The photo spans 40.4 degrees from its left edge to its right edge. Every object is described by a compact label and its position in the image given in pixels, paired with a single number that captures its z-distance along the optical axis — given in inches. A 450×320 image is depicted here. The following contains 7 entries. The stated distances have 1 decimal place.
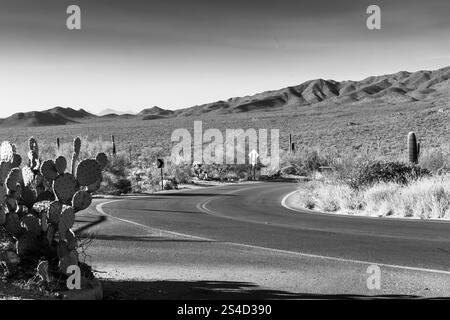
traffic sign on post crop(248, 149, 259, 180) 1634.1
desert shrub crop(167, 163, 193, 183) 1445.6
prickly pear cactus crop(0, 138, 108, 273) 287.1
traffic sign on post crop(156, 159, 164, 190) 1257.4
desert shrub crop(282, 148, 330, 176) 1688.0
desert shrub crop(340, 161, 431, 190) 837.2
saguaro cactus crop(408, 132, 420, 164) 1001.5
